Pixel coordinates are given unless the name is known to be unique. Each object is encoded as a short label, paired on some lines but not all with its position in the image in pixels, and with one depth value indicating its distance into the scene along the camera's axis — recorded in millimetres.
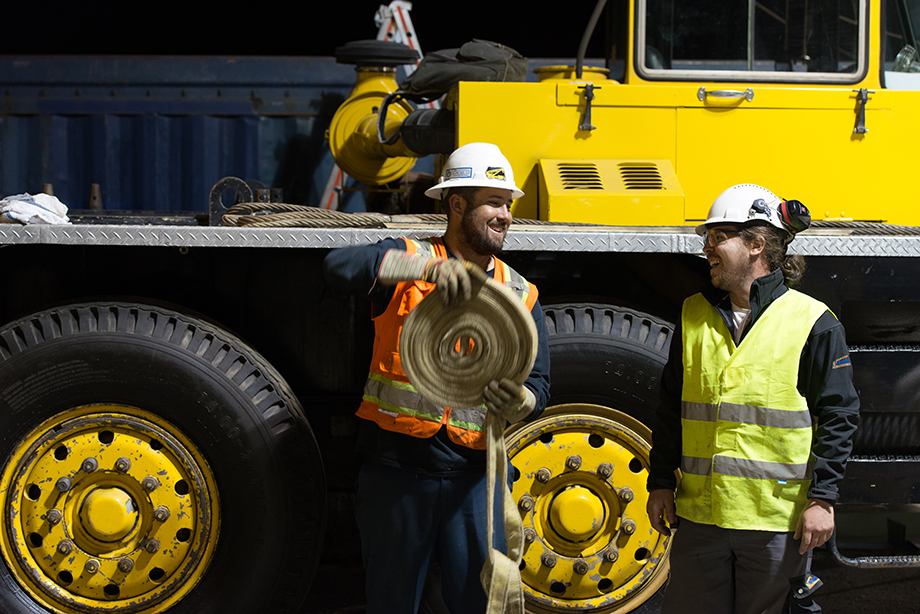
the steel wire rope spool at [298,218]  3275
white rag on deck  3232
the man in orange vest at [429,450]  2477
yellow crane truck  3170
